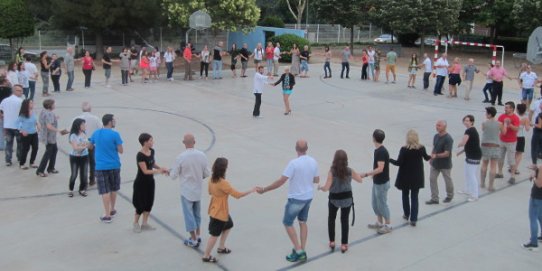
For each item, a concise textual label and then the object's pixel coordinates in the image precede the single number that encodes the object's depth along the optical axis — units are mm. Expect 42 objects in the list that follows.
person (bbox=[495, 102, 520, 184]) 11383
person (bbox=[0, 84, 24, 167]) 12102
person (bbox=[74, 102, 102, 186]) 10328
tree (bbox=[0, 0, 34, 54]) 29047
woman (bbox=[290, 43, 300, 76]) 26188
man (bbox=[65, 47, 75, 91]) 21094
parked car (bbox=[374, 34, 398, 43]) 47212
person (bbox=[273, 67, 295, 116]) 17547
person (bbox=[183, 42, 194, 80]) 24219
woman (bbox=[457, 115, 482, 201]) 10086
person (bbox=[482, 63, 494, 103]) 20338
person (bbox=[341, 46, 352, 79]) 26172
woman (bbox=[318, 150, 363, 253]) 7625
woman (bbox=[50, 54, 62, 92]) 20266
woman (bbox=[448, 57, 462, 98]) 21453
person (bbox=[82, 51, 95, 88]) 21703
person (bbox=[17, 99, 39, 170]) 11495
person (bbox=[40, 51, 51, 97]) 19719
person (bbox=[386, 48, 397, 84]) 24641
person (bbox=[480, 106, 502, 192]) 10781
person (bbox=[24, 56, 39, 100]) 18403
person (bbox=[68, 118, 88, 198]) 9766
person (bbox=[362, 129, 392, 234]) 8375
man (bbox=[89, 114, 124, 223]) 8820
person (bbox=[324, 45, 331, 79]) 26094
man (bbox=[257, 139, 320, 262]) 7480
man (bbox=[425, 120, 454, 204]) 9664
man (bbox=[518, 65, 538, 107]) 18531
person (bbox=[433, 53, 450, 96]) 22062
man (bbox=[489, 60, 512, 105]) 19969
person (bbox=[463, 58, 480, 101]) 21078
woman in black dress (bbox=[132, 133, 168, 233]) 8148
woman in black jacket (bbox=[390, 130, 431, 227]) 8812
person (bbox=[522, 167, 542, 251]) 7965
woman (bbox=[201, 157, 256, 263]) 7230
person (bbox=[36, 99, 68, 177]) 10922
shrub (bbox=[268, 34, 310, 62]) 32016
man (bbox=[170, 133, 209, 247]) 7793
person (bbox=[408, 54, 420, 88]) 23375
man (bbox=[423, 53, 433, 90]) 23000
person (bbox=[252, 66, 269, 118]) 17250
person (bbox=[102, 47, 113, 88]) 22453
